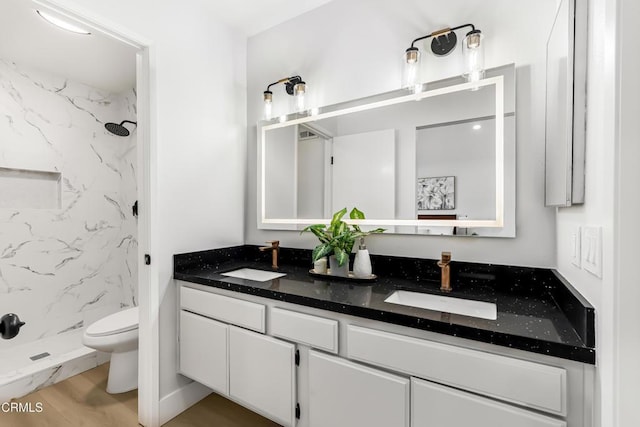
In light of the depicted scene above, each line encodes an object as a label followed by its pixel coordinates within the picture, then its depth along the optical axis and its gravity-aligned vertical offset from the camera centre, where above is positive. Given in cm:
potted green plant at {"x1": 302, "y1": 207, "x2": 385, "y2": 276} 162 -16
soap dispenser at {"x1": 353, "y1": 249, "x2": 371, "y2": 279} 156 -29
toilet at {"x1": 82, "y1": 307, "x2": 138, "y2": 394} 189 -88
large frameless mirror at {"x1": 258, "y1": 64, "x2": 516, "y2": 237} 138 +27
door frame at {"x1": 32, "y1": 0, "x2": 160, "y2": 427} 166 -15
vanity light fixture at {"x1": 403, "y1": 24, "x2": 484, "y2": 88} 140 +77
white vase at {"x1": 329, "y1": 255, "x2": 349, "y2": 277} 164 -32
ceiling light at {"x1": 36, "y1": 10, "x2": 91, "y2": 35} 178 +115
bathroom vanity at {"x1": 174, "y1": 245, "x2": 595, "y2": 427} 85 -49
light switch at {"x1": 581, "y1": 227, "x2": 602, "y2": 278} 74 -11
